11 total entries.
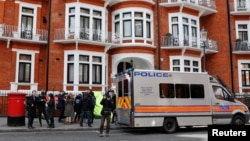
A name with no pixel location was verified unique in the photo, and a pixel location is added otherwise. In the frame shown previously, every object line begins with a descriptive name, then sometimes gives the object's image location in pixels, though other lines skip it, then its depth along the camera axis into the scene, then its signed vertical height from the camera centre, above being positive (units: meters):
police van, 13.66 -0.54
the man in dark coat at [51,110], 14.89 -0.98
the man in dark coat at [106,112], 12.76 -0.94
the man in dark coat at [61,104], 17.03 -0.75
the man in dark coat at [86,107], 15.73 -0.87
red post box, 14.88 -0.93
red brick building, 22.38 +4.38
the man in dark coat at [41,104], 15.24 -0.67
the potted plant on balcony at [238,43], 27.70 +4.62
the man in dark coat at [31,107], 14.52 -0.81
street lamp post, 27.25 +5.40
